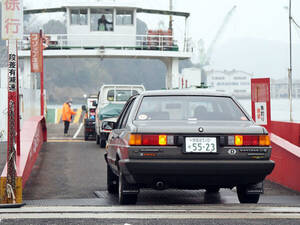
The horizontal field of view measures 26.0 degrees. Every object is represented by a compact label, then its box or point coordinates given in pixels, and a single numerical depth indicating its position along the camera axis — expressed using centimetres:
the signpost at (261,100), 1298
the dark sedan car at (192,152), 740
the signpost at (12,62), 862
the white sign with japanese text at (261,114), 1302
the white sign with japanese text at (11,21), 889
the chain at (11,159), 847
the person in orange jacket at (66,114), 2839
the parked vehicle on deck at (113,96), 2263
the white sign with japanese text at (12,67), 888
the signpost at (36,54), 2448
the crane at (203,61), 17751
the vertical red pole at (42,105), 2388
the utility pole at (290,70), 3228
